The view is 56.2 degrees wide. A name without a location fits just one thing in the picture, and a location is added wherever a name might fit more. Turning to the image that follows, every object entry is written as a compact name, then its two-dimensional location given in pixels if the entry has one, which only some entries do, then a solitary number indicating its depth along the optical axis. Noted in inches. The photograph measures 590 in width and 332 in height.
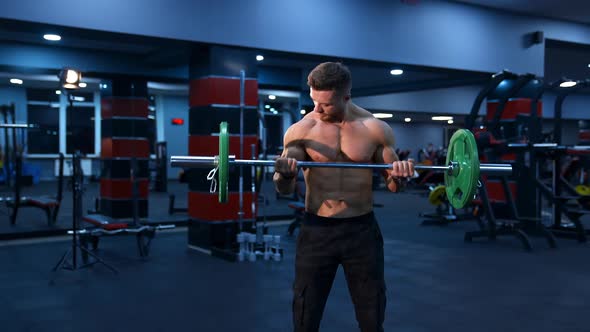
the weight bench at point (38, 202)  222.8
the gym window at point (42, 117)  473.4
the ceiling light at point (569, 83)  200.3
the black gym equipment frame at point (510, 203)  198.7
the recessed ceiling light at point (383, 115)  441.4
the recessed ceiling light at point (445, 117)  489.7
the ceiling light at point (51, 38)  198.4
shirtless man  69.1
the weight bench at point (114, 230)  160.1
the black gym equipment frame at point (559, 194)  203.6
